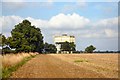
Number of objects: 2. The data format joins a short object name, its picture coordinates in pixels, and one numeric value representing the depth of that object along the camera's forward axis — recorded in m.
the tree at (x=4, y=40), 54.64
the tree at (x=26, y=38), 61.27
